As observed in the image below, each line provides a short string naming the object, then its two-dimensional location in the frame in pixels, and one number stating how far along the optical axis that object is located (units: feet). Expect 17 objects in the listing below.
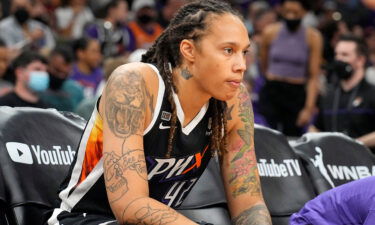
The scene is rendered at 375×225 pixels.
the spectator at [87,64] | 61.87
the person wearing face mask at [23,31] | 65.00
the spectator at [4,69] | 49.88
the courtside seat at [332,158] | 30.25
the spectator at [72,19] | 75.31
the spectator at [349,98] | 46.34
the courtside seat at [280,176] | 28.45
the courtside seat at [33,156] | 24.48
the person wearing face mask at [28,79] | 45.98
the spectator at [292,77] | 57.31
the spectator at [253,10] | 81.47
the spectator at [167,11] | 77.00
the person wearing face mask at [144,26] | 70.54
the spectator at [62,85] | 52.44
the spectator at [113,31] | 70.90
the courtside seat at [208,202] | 26.76
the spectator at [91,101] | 44.71
